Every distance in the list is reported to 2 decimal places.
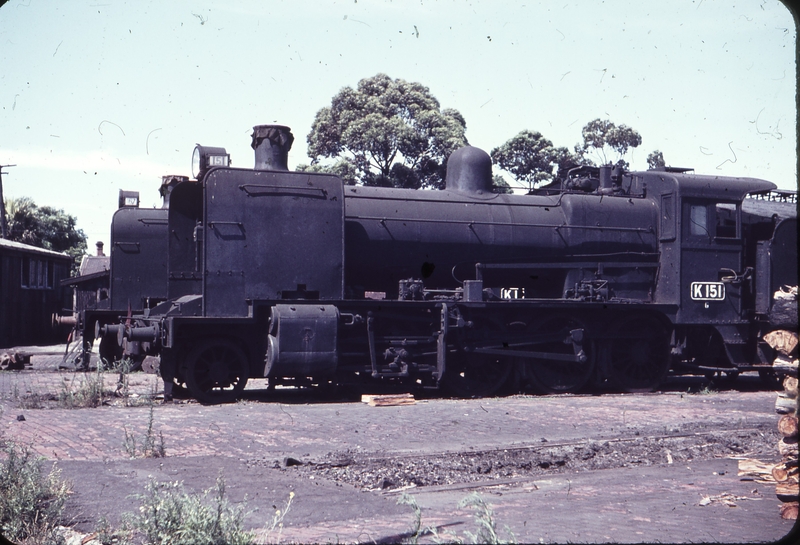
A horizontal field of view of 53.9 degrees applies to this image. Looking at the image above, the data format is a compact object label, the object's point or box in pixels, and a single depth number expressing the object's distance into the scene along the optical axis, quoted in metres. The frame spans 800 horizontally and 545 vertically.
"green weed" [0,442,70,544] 4.97
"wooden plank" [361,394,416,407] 11.29
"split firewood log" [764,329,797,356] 6.02
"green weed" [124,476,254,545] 4.31
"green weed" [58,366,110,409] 10.85
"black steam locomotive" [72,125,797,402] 11.41
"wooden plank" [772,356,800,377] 6.25
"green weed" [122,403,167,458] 7.35
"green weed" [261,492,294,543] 4.50
